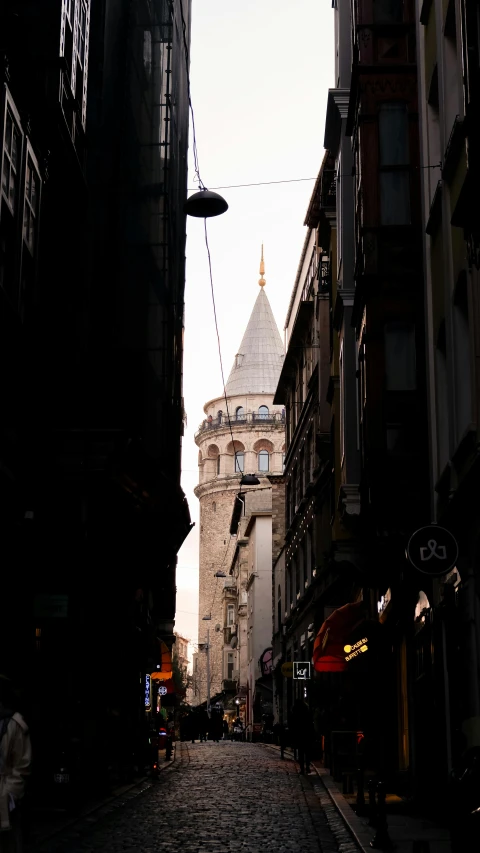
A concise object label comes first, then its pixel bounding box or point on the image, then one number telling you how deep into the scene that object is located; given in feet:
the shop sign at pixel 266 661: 202.96
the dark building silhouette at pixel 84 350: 54.65
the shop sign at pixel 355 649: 78.12
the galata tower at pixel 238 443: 379.96
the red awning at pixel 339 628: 86.79
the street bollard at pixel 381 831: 38.42
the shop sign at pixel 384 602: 69.79
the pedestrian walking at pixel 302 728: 86.33
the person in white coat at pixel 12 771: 27.78
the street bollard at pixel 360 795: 50.21
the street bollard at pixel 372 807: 43.34
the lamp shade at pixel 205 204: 73.00
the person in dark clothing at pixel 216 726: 183.62
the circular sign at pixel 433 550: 42.16
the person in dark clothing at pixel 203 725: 188.22
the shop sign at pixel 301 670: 110.32
